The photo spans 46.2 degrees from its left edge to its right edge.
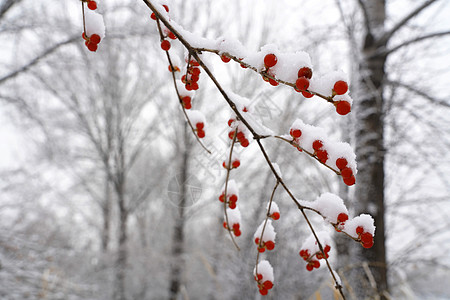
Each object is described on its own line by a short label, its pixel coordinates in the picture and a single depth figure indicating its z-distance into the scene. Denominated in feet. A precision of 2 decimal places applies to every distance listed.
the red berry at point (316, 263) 1.33
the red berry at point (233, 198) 1.43
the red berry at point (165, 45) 1.24
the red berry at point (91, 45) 1.28
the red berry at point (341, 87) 1.06
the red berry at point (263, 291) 1.32
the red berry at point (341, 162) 1.13
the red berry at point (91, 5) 1.26
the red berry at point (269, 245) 1.38
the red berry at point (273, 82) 1.15
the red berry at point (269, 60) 1.09
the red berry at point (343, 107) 1.08
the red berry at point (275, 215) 1.38
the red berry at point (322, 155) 1.16
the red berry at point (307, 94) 1.10
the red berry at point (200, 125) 1.46
